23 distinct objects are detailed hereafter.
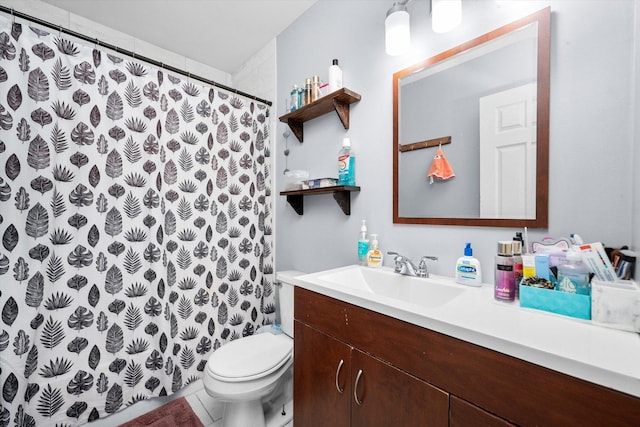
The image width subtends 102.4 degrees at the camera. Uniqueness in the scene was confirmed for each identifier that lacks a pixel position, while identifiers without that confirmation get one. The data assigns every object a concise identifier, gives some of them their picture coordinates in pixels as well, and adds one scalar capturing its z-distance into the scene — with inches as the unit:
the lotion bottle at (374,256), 49.7
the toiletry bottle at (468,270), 37.0
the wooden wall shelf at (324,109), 53.6
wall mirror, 34.4
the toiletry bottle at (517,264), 31.9
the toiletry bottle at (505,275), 31.2
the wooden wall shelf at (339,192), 53.0
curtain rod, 44.9
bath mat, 55.9
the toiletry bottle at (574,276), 26.6
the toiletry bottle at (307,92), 61.6
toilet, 46.3
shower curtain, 45.3
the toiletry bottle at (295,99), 64.3
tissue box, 23.0
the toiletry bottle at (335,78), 55.4
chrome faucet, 42.8
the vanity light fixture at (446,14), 39.4
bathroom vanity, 19.3
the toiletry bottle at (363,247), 51.2
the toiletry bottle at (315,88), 60.3
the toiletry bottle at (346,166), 54.0
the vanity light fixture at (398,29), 44.3
